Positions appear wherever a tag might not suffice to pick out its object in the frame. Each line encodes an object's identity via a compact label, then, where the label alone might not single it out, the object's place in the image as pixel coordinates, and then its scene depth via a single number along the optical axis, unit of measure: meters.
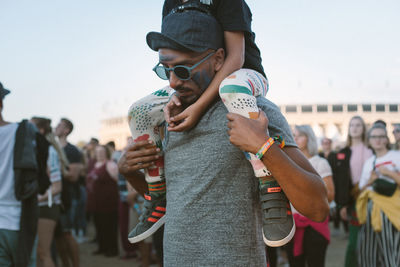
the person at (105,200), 8.43
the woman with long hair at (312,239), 4.62
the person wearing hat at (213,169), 1.50
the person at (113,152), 9.26
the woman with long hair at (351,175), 5.43
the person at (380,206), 4.68
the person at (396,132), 6.16
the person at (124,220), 7.96
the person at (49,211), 4.91
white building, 56.34
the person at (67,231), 5.91
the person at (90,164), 8.93
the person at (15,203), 3.25
